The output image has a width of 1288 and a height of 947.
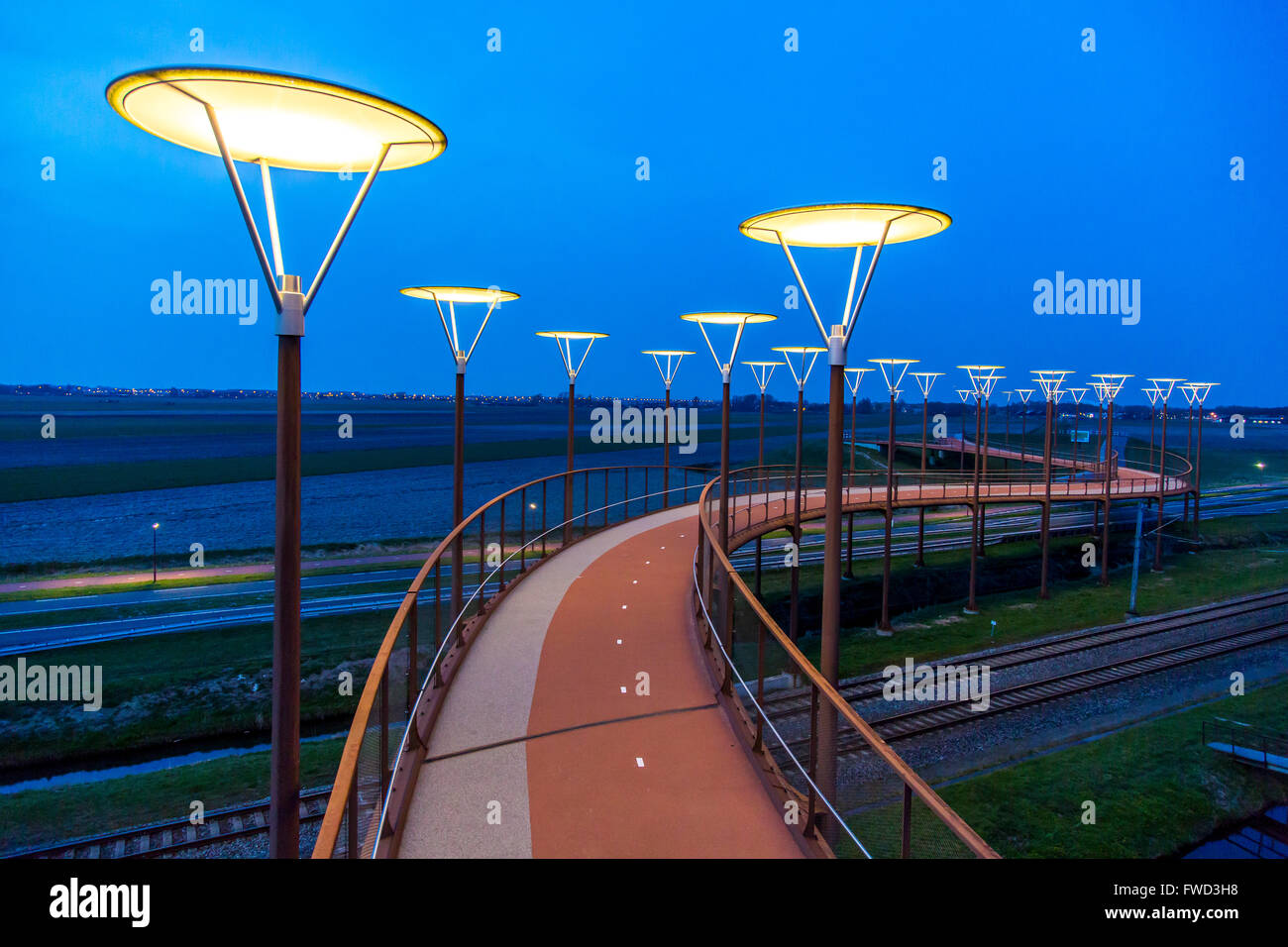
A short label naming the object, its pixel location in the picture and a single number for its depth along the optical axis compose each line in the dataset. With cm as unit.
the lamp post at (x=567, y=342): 2041
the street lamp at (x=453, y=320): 1530
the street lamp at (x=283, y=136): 521
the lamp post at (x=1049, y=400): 2977
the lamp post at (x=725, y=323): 1742
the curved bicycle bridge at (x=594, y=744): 545
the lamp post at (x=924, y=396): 3429
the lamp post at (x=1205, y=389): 3731
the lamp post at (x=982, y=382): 3261
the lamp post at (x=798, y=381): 2281
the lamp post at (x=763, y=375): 2653
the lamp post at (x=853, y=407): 3241
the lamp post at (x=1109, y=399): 3347
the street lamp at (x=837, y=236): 905
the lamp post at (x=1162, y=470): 3500
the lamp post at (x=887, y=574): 2683
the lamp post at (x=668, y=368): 2417
